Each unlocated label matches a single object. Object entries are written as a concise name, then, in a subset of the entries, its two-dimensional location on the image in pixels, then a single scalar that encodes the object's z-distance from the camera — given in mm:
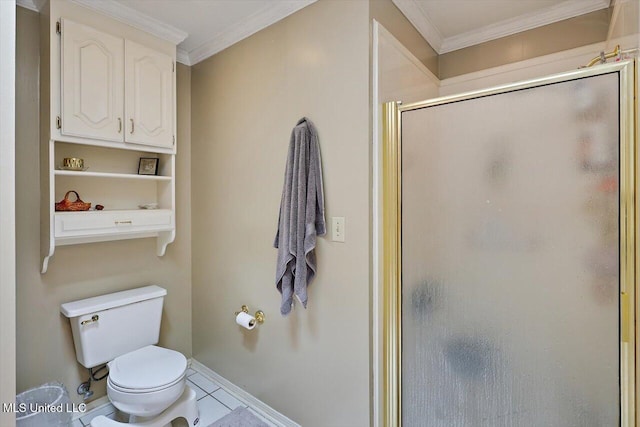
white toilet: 1586
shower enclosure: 1066
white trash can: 1565
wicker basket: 1745
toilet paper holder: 1940
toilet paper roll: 1899
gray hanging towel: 1575
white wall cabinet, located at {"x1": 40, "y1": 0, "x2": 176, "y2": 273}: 1623
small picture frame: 2152
